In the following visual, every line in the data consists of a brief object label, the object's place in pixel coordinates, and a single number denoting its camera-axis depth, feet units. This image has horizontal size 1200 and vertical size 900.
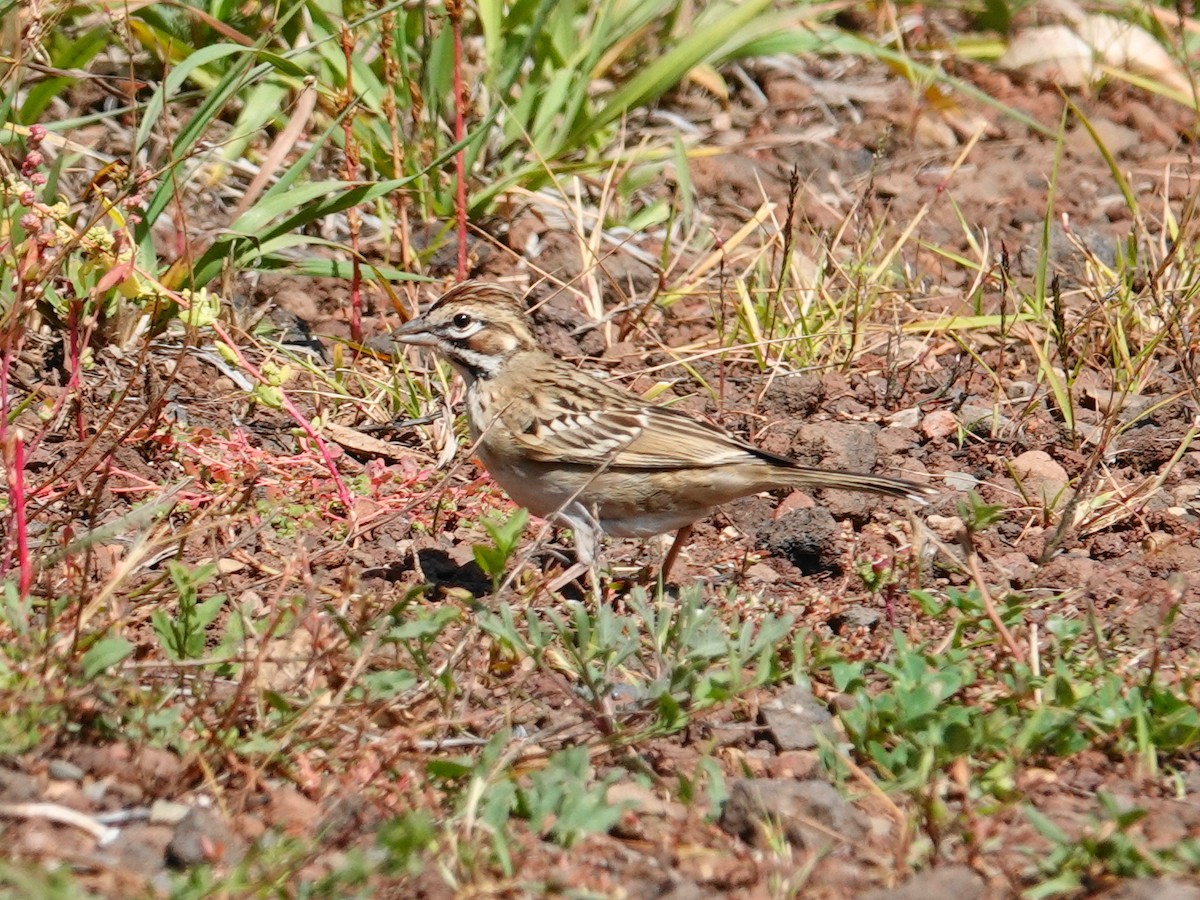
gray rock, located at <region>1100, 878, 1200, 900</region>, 22.77
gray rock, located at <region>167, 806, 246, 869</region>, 23.56
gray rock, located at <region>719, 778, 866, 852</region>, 25.16
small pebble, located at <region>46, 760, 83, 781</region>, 25.20
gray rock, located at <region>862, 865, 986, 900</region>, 23.06
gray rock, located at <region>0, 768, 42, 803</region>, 24.06
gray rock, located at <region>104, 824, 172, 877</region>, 23.71
